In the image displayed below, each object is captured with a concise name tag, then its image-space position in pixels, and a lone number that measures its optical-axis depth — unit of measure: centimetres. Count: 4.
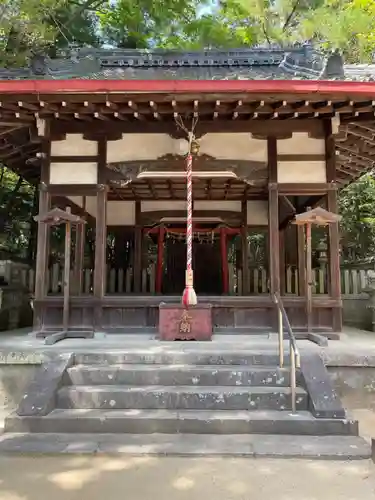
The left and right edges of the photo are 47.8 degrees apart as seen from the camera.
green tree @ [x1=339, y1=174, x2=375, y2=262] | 1324
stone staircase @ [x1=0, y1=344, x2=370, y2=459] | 371
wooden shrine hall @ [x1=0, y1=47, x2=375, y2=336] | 595
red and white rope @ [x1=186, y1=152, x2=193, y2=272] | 608
